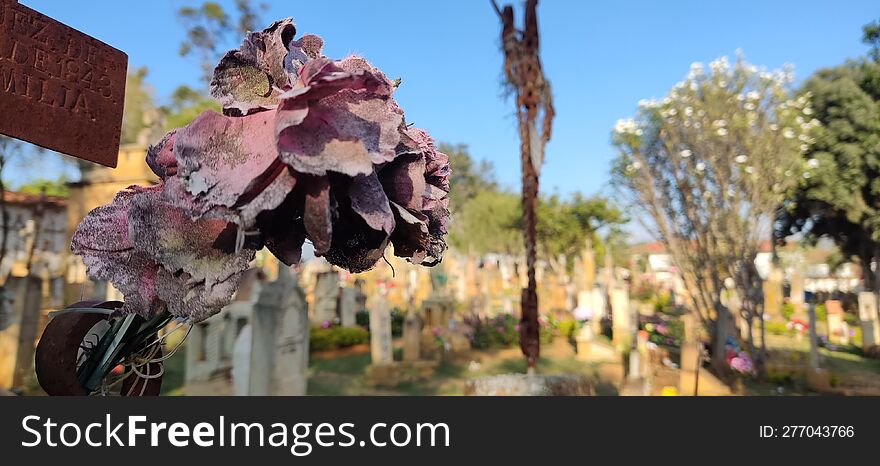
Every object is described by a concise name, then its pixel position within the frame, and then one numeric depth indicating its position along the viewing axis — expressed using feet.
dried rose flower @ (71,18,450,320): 1.62
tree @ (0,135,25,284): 22.72
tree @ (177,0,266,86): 50.47
